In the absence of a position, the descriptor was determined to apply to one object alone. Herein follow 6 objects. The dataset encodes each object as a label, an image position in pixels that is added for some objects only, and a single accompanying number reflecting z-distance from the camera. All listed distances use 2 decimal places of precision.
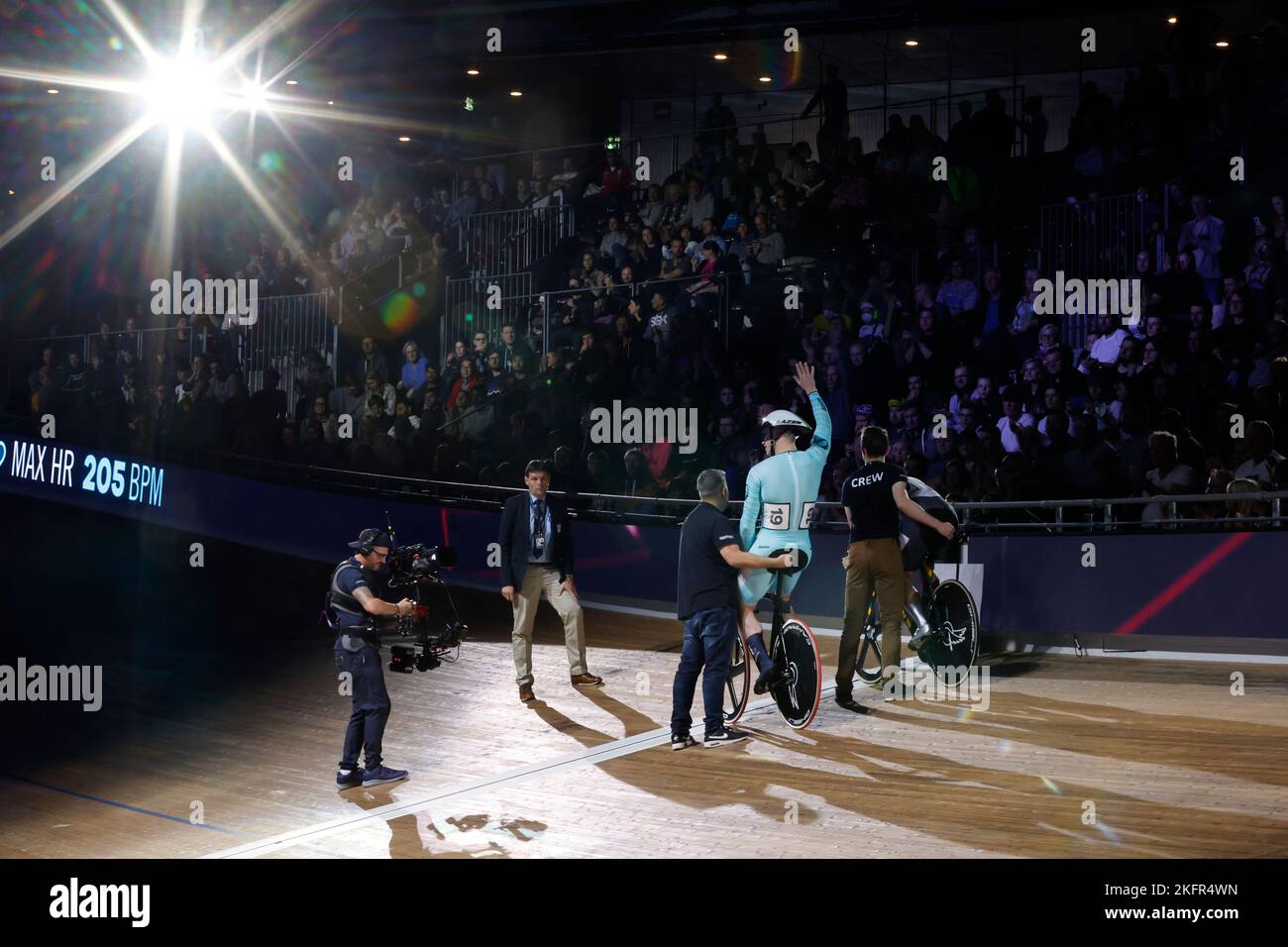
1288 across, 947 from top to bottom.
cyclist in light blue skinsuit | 9.39
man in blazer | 11.18
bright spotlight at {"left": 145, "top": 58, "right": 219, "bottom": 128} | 23.14
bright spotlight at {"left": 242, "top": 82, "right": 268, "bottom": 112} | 23.78
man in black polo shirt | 9.05
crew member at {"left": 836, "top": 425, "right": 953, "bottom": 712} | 10.13
